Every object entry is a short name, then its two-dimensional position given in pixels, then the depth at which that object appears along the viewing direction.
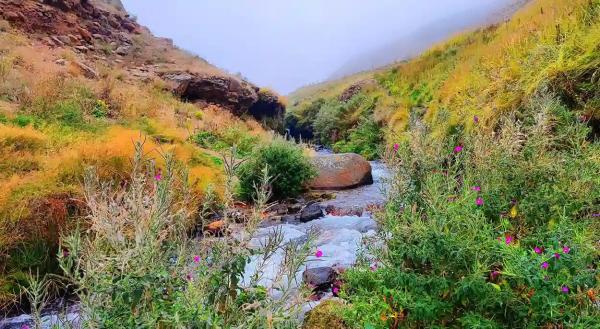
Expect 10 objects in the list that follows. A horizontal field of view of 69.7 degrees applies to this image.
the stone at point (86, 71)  16.11
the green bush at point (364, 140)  16.50
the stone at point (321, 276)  4.30
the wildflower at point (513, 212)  2.89
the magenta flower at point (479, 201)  2.80
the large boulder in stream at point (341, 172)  10.42
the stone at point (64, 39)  19.69
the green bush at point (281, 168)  8.85
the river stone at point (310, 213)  7.52
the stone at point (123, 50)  23.02
